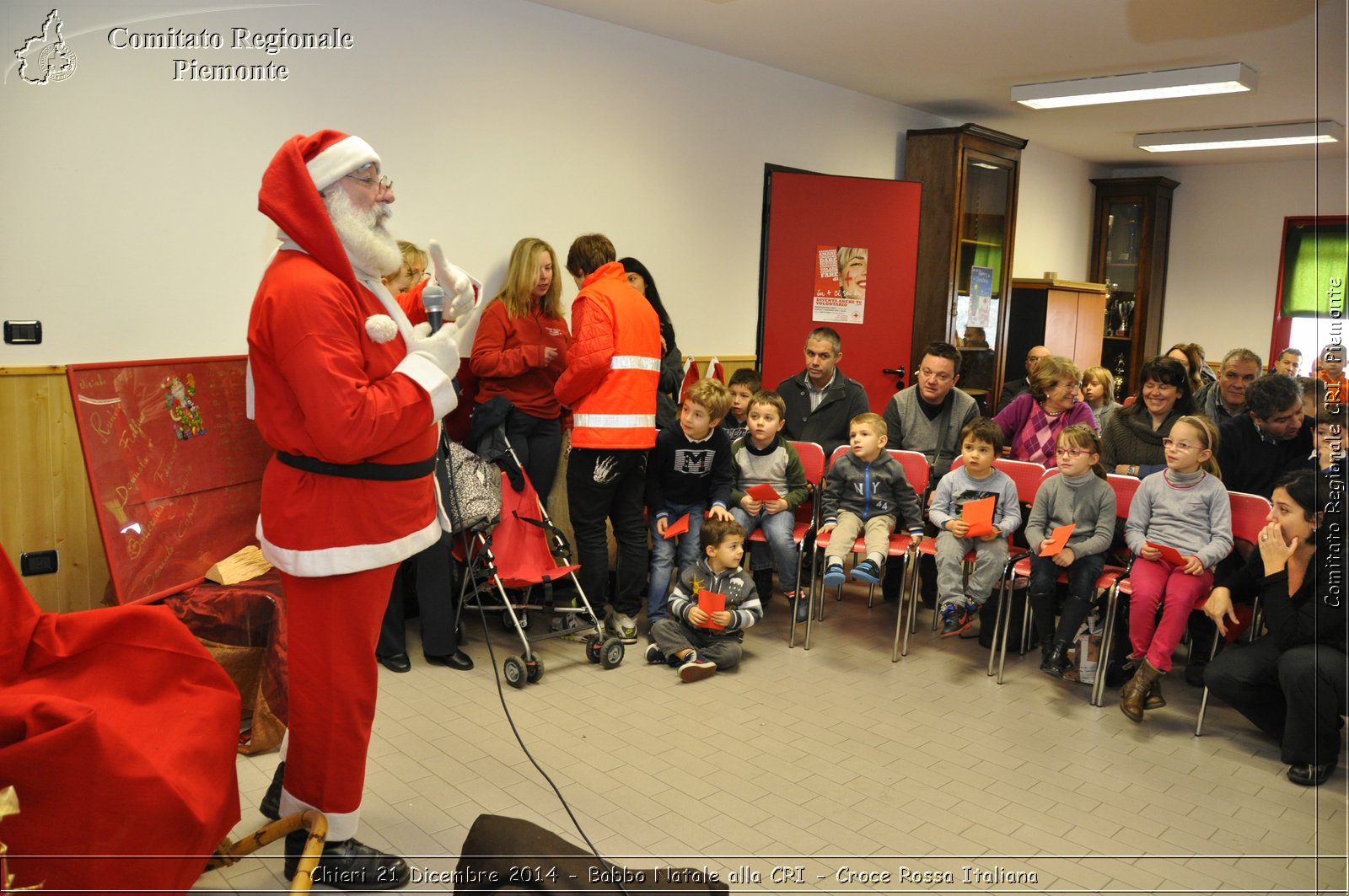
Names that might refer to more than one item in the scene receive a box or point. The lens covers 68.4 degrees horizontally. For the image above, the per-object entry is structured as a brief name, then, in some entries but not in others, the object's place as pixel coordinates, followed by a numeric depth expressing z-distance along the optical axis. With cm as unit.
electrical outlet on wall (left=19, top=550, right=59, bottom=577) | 336
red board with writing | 311
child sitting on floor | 406
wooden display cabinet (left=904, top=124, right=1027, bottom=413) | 728
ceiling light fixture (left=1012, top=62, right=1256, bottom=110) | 592
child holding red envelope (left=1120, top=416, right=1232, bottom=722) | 373
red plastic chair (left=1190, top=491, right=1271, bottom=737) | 383
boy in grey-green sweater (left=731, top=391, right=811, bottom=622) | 449
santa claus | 217
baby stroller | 399
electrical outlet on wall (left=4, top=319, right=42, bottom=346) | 330
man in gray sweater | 486
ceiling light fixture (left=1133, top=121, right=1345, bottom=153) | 799
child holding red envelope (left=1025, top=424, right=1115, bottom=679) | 398
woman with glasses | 486
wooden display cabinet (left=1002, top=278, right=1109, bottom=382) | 844
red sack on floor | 180
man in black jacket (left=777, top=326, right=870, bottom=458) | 502
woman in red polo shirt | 449
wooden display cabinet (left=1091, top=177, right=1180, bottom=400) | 998
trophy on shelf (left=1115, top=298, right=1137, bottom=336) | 1005
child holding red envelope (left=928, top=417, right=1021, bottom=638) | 414
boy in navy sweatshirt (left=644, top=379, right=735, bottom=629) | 443
